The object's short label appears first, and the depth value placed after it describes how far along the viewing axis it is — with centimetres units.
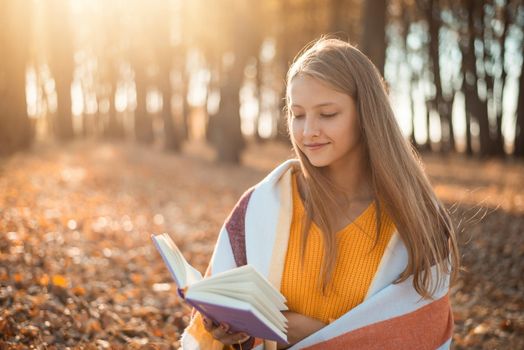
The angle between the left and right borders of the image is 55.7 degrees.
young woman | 246
